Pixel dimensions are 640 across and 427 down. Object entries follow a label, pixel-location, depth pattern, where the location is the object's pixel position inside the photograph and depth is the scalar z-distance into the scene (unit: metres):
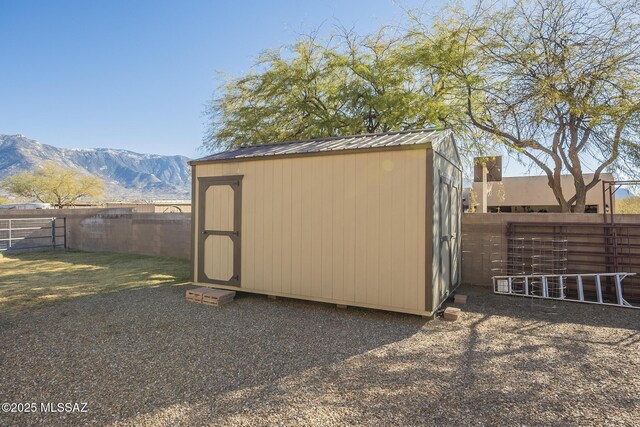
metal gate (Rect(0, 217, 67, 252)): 11.35
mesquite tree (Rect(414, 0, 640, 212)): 6.79
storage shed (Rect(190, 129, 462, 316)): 4.27
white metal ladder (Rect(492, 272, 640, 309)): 5.22
